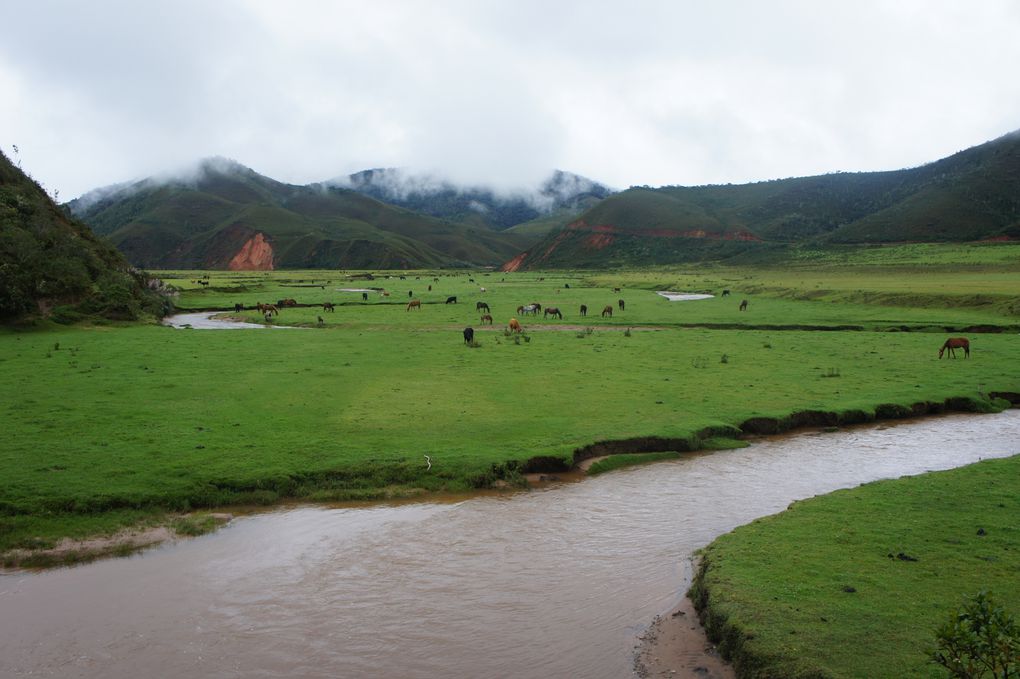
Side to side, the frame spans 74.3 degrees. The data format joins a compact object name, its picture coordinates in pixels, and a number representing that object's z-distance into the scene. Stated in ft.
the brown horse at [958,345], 104.93
